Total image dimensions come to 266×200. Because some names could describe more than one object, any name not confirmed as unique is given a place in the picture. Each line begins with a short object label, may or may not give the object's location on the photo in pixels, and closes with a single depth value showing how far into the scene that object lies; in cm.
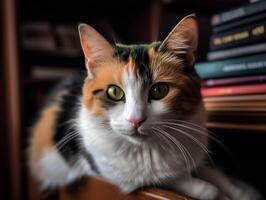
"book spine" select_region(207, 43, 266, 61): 67
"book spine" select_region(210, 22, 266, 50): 67
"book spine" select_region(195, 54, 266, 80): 67
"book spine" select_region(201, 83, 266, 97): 67
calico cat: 55
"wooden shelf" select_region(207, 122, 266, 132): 65
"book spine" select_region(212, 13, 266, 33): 67
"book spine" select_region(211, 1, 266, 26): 67
